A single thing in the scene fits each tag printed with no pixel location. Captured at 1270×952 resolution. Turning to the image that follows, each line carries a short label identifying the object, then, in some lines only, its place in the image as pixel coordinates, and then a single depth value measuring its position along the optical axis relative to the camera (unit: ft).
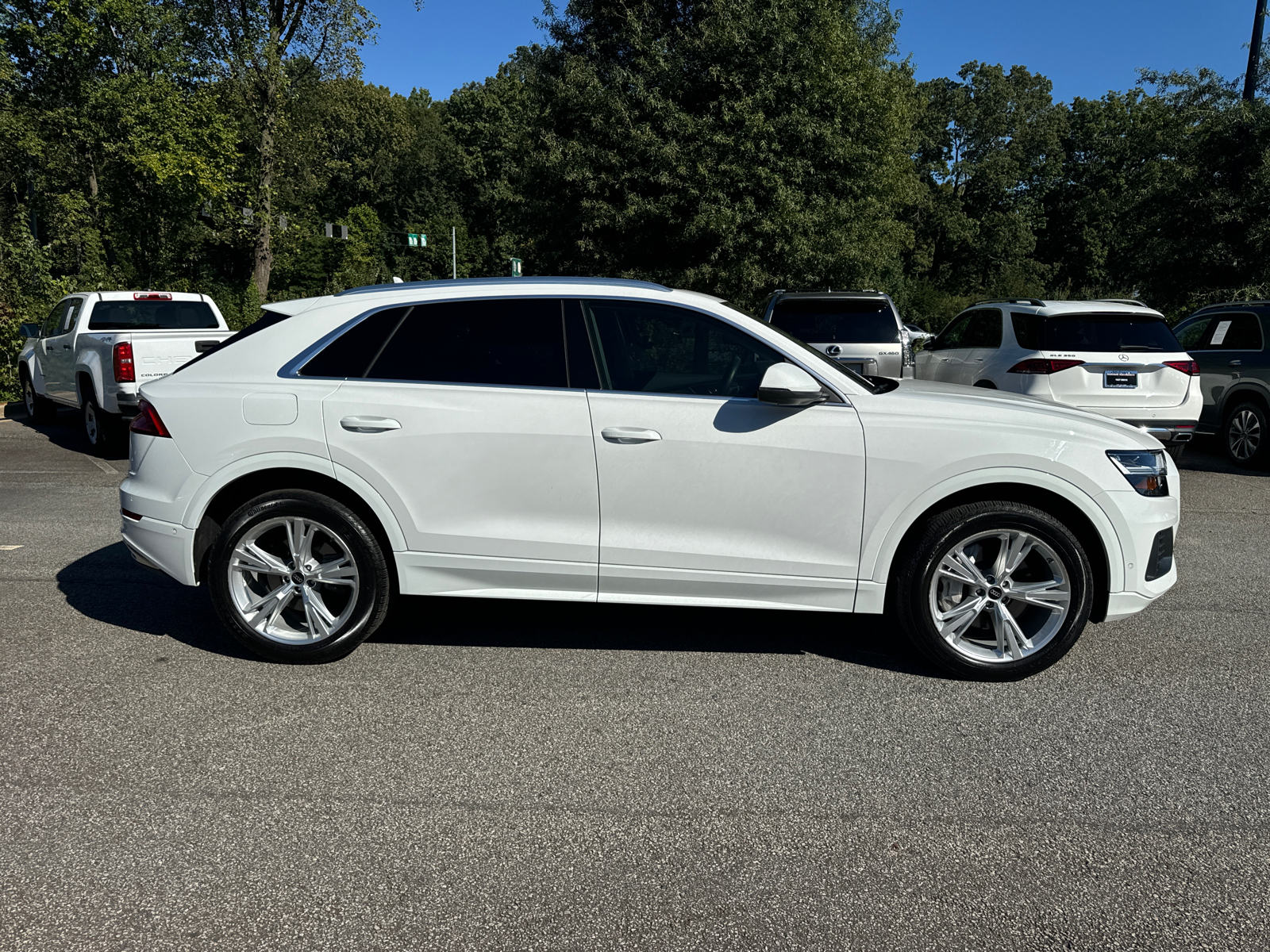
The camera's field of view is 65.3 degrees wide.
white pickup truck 34.73
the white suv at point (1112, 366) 30.60
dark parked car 35.58
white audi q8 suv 14.30
